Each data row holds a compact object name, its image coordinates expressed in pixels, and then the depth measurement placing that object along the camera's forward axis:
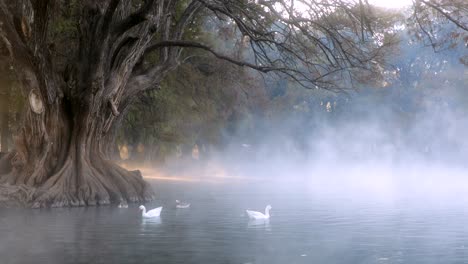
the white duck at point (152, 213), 23.03
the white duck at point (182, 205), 27.14
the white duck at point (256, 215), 23.06
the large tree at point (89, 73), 25.33
